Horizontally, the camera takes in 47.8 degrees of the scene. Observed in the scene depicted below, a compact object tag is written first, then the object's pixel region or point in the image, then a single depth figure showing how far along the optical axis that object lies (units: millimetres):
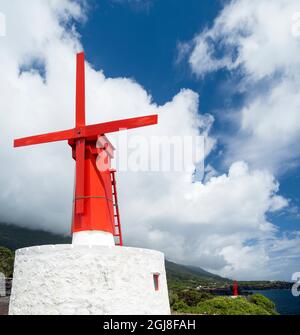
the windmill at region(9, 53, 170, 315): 10289
